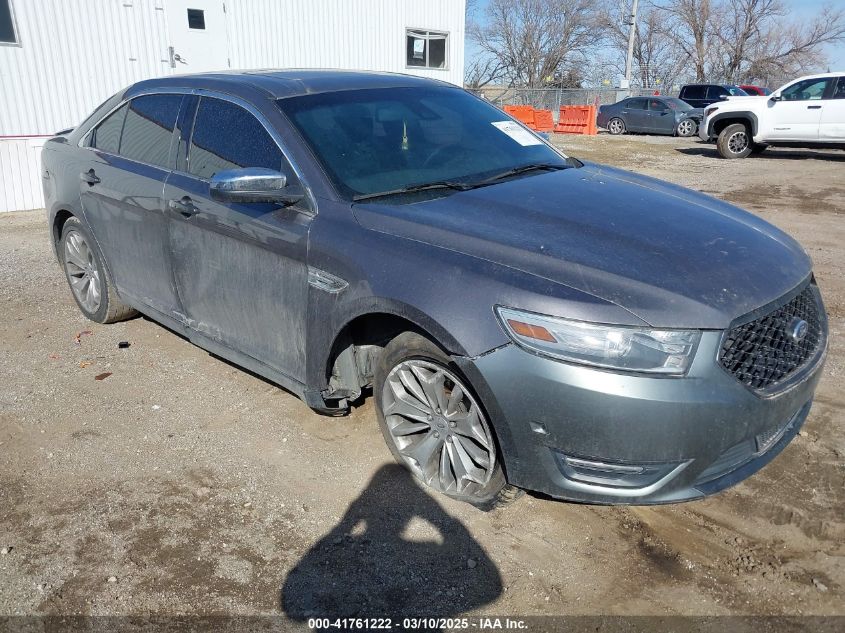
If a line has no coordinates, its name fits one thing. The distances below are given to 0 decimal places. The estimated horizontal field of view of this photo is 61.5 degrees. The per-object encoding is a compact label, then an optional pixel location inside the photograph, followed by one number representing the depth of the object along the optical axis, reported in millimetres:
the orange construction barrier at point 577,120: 25766
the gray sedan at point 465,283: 2490
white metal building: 10336
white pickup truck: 15758
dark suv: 26503
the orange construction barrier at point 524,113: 24078
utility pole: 37188
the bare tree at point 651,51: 51625
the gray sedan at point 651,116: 24594
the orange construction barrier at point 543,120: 24352
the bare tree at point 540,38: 47406
